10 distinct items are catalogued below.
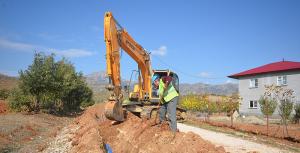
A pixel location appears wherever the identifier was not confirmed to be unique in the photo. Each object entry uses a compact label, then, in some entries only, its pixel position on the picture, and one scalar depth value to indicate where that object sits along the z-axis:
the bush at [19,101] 18.16
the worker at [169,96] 7.30
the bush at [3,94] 34.36
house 22.70
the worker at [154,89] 12.87
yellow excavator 8.45
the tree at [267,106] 14.81
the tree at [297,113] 20.96
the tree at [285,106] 12.96
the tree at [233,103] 17.04
